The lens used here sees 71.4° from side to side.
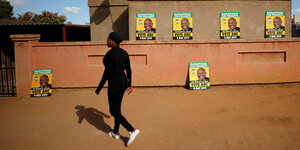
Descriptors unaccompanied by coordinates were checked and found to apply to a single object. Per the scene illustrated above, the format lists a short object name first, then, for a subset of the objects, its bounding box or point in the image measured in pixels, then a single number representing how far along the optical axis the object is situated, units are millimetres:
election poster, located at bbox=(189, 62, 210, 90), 7977
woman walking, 3598
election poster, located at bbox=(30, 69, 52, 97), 7688
